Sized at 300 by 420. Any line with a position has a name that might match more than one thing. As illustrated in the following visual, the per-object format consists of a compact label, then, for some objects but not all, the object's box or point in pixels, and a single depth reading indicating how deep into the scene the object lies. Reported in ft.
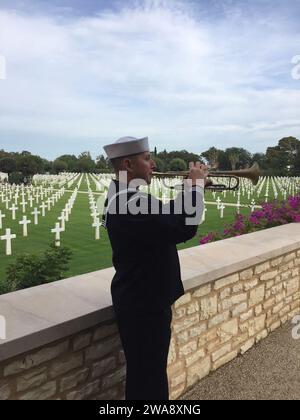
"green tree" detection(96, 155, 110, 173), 217.93
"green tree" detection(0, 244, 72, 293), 12.48
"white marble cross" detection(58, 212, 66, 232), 41.31
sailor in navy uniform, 7.37
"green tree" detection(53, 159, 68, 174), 236.63
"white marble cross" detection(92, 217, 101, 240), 37.99
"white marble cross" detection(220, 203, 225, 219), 53.86
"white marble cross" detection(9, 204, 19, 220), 49.97
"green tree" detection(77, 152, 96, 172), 238.48
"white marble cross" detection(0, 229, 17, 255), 31.40
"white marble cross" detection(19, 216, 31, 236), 39.24
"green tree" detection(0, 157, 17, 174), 173.45
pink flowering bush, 22.27
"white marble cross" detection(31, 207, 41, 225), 46.06
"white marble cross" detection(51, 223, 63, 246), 36.06
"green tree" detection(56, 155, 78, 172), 251.60
